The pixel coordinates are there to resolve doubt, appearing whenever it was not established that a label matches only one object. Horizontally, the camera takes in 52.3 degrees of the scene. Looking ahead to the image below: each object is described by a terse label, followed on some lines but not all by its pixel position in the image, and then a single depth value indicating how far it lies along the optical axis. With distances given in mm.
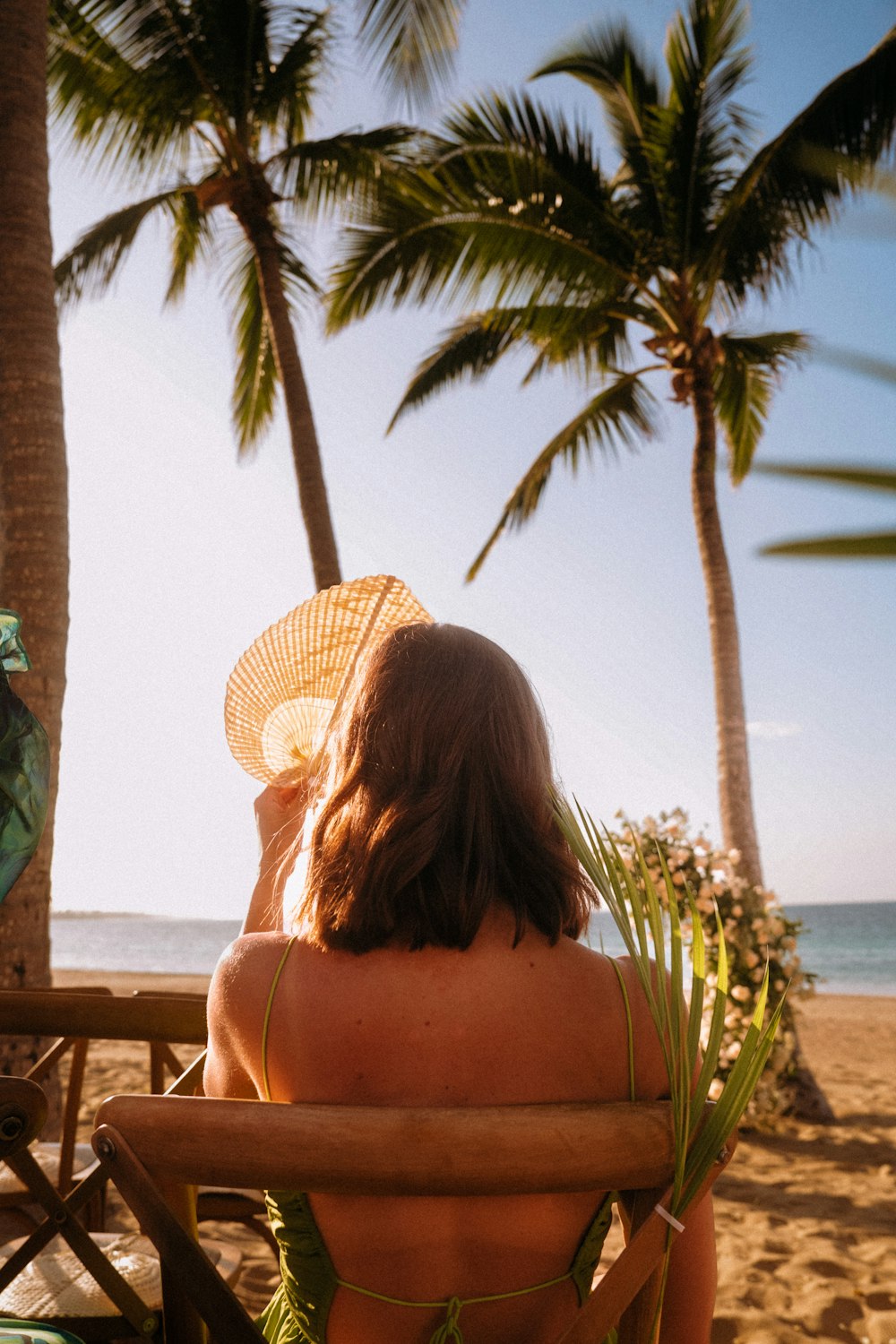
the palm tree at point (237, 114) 6973
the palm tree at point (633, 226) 7531
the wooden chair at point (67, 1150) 2465
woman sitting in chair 1222
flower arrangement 5773
